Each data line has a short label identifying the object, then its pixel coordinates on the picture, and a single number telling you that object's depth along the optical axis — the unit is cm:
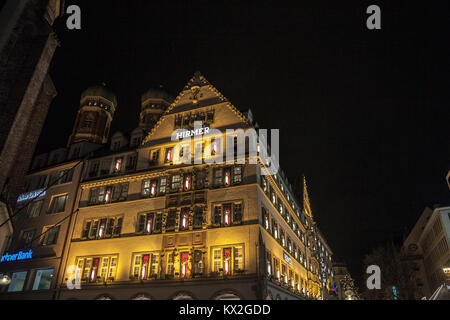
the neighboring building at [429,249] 5841
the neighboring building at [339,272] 12769
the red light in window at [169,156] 3762
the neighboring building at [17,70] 2066
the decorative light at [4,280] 2310
